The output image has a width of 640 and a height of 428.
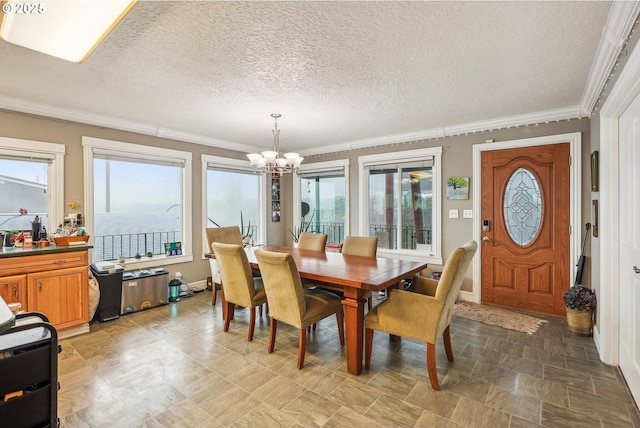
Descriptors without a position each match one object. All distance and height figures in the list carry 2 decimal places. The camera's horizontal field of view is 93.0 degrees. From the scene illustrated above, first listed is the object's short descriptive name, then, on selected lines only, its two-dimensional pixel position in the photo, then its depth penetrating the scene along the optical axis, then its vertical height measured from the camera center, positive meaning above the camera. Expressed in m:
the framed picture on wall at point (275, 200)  6.06 +0.26
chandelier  3.49 +0.60
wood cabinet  2.77 -0.68
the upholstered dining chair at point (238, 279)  2.88 -0.65
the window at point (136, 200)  3.89 +0.19
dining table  2.34 -0.52
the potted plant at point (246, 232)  5.28 -0.35
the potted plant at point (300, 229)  6.05 -0.32
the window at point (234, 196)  5.05 +0.31
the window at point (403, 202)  4.52 +0.17
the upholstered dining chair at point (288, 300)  2.43 -0.73
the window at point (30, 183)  3.24 +0.35
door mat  3.31 -1.23
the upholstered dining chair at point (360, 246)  3.70 -0.42
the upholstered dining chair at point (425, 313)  2.14 -0.75
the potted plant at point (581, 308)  2.99 -0.96
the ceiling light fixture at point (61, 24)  1.62 +1.11
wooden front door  3.58 -0.18
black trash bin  3.47 -0.90
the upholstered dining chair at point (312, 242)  4.09 -0.39
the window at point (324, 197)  5.59 +0.30
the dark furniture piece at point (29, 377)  1.13 -0.63
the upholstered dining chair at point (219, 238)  3.99 -0.34
